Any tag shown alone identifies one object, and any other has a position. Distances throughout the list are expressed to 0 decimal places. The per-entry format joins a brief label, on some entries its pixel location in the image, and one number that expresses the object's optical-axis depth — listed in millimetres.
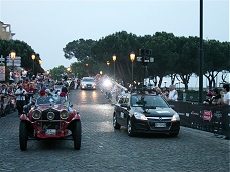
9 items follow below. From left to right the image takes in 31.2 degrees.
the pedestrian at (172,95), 20922
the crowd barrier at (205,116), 14570
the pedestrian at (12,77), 36056
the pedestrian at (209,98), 17002
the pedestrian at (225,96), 14455
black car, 14570
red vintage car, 11617
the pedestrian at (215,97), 16088
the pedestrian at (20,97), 23983
